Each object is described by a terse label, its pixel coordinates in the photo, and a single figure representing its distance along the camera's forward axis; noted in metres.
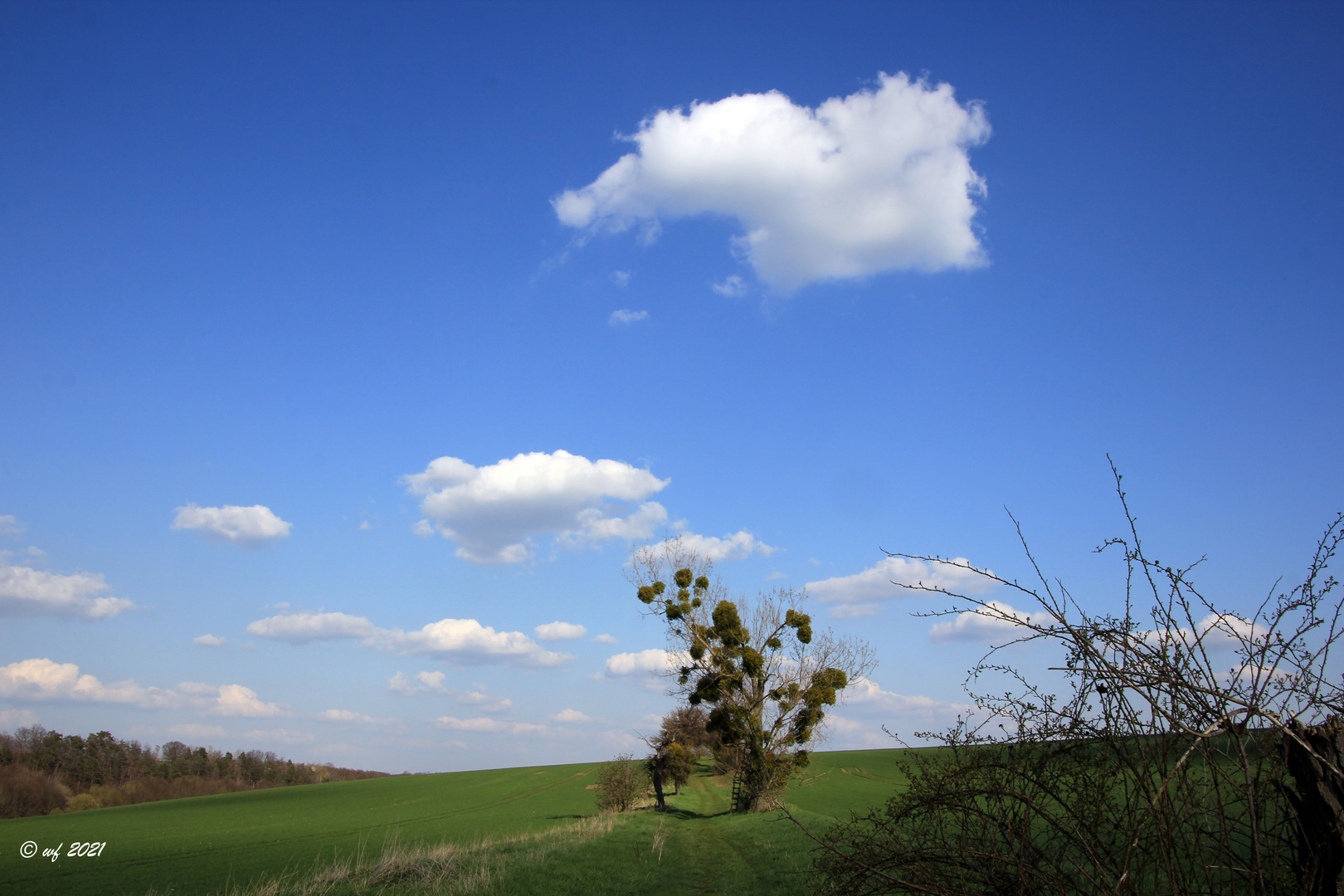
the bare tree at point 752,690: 28.72
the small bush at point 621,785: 35.75
